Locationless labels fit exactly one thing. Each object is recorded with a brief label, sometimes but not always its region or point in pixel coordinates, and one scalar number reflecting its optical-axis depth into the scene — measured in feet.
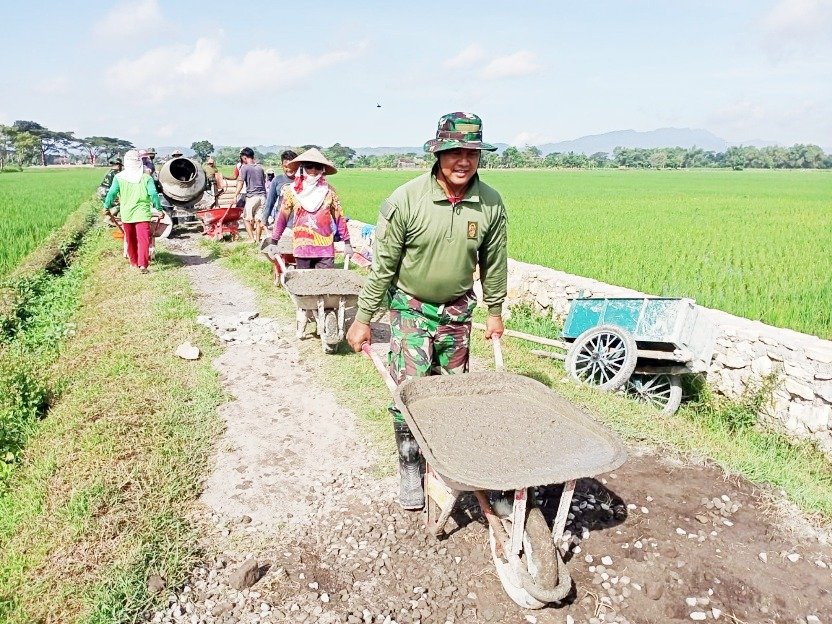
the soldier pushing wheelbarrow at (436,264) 8.91
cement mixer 40.78
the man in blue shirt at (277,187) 24.41
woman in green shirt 27.25
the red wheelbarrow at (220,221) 39.52
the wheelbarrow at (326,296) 17.71
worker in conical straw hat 18.94
